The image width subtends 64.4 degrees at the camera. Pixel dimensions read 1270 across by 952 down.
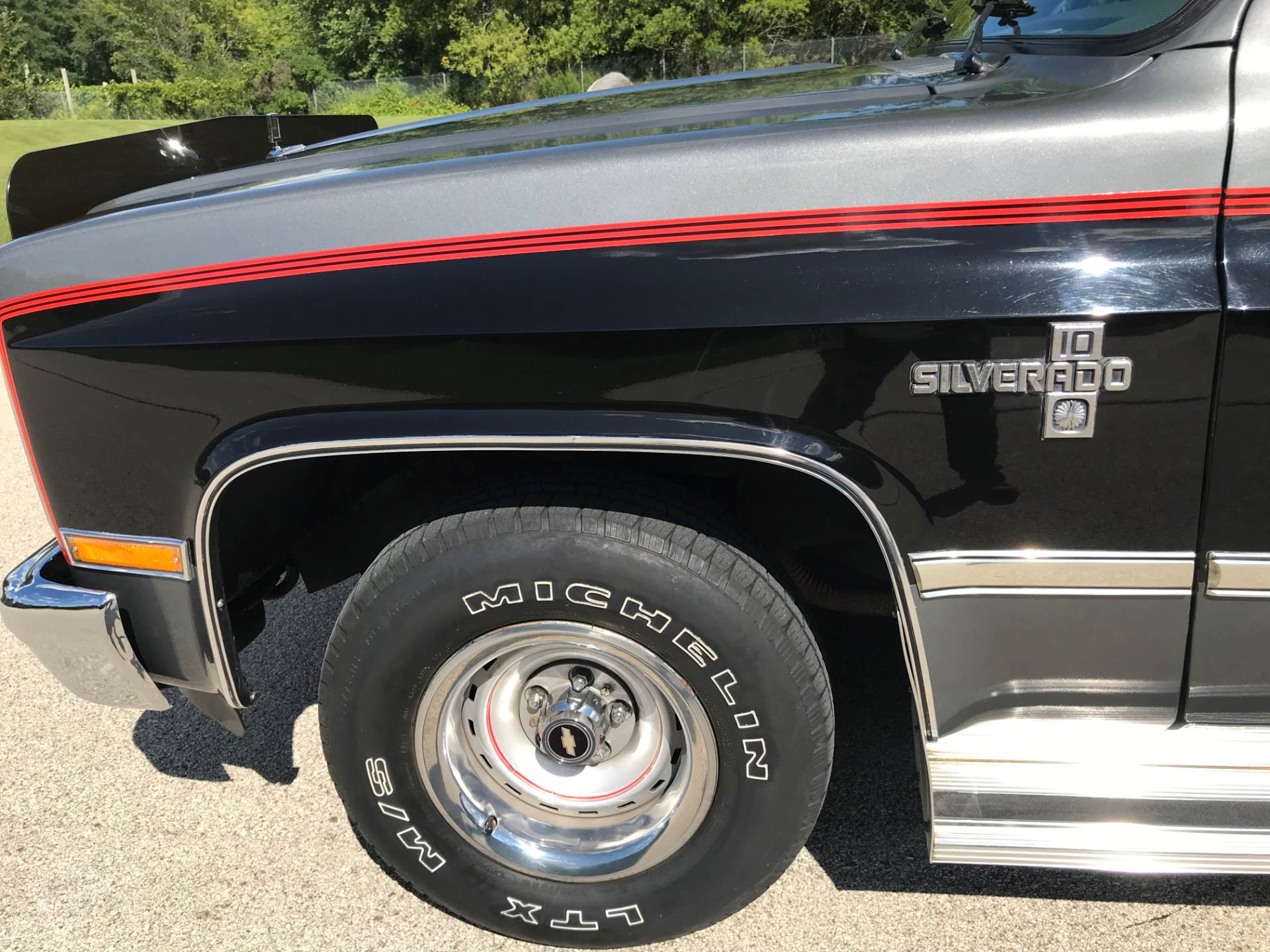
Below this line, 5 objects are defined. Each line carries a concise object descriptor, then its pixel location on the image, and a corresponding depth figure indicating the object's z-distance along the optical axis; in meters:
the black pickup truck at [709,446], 1.53
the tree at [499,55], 35.91
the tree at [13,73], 31.62
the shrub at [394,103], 36.12
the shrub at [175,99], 39.72
